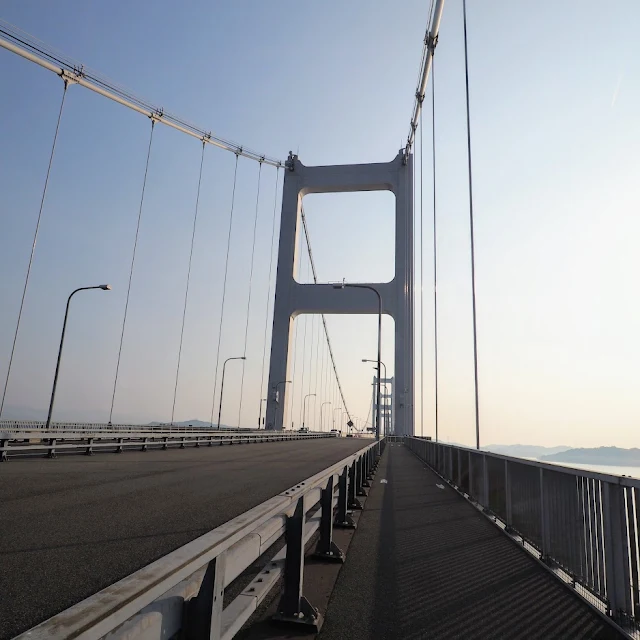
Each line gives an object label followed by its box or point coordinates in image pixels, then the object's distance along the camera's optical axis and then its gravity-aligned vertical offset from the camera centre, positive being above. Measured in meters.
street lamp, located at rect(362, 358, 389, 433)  82.70 +2.23
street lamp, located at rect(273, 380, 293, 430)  40.64 +3.40
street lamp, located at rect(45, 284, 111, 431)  20.92 +3.23
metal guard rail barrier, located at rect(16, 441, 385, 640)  1.33 -0.52
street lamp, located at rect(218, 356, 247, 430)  43.01 +3.27
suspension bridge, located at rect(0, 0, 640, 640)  1.93 -1.07
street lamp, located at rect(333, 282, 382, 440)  29.12 +5.02
